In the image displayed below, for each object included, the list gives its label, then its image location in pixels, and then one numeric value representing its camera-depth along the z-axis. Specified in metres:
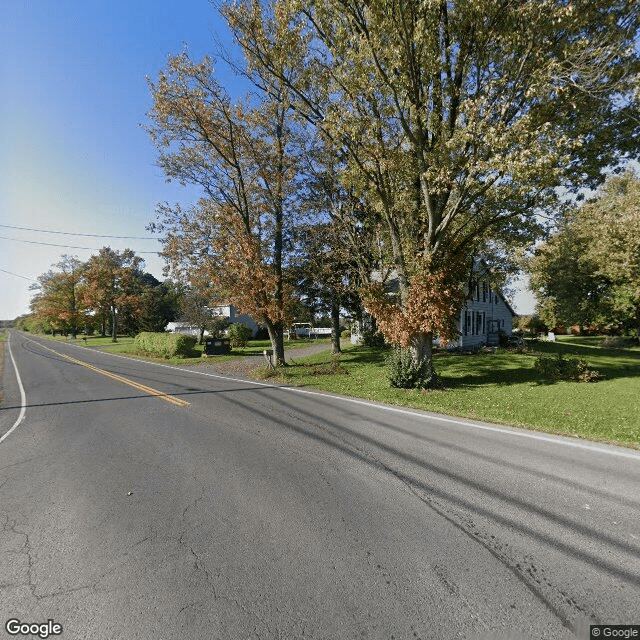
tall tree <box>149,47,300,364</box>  15.88
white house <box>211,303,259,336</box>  49.22
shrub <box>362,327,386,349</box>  25.67
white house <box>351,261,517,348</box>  25.94
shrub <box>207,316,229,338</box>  34.50
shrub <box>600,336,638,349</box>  29.88
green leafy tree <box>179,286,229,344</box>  32.84
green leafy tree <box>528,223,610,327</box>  27.20
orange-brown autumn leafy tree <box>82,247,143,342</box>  49.59
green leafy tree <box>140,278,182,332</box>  57.19
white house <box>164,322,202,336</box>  48.18
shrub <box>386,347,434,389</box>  12.08
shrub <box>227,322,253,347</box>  31.34
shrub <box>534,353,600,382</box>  12.90
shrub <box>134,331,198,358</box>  25.86
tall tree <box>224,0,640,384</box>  8.90
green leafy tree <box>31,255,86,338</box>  56.84
